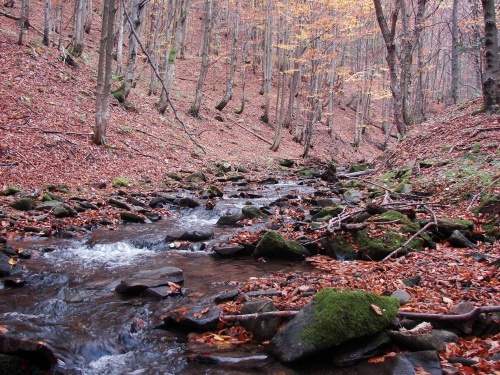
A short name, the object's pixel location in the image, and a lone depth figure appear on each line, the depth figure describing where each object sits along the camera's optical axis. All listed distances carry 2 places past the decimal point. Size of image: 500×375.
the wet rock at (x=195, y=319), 3.95
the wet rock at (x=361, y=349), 3.12
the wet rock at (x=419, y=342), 3.03
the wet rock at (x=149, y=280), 4.99
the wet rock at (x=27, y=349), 3.08
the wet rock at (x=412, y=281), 4.50
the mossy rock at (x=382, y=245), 6.00
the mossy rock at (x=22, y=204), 8.29
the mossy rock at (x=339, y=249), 6.40
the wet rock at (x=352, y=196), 10.23
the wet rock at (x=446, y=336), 3.12
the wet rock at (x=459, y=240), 5.83
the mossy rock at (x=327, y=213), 8.34
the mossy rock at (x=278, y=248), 6.52
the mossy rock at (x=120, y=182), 11.88
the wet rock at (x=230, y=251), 6.79
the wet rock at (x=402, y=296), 3.89
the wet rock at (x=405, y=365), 2.82
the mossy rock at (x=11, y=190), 9.05
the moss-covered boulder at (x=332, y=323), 3.16
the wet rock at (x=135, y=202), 10.47
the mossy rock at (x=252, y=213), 9.67
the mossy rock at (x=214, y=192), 12.52
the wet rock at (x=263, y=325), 3.66
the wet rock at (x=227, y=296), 4.58
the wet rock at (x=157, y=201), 10.81
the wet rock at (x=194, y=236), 7.87
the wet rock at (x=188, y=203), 11.05
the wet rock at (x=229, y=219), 9.41
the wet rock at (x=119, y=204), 9.97
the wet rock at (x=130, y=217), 9.28
